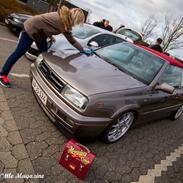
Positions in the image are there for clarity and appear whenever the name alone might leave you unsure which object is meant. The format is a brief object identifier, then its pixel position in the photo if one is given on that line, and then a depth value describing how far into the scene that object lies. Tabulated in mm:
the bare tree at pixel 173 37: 26155
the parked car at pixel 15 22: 6587
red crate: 2002
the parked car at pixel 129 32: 8214
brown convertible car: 2217
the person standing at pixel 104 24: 7483
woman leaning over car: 2805
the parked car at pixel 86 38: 4360
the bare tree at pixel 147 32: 35817
